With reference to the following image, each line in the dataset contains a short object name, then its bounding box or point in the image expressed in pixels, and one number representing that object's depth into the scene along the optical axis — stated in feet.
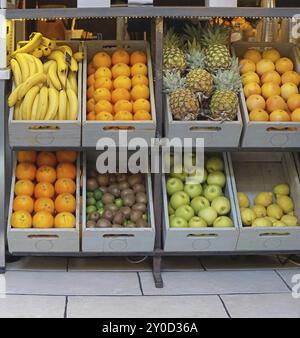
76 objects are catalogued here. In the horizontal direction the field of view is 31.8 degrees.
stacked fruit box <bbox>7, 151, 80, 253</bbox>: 9.91
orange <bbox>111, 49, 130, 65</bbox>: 10.68
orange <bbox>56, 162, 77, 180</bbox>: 10.55
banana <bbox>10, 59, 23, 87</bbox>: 10.05
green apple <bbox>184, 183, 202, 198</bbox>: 10.68
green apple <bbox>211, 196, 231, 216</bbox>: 10.46
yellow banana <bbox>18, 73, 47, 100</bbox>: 9.87
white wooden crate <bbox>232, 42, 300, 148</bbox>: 9.93
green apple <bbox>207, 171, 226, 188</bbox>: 10.81
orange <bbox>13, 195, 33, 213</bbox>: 10.04
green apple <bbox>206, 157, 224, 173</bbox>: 10.94
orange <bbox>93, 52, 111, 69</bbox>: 10.61
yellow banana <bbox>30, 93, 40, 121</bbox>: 9.86
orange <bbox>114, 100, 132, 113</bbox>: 10.08
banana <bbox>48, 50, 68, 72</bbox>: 10.26
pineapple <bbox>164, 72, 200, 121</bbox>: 9.76
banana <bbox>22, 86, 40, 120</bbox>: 9.87
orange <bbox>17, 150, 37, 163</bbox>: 10.66
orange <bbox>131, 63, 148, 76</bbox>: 10.53
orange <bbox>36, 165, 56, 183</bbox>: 10.44
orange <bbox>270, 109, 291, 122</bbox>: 10.03
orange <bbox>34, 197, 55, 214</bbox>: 10.09
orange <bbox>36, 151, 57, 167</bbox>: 10.67
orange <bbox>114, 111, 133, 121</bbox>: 9.93
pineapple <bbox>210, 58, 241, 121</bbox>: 9.79
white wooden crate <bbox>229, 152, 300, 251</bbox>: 11.30
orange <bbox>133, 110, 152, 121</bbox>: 9.96
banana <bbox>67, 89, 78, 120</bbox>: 9.96
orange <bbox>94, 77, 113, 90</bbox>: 10.37
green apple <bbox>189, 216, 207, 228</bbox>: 10.23
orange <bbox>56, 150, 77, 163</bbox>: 10.73
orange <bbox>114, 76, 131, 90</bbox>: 10.35
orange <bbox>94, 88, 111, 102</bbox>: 10.24
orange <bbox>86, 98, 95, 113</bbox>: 10.23
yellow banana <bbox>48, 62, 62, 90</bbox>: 10.19
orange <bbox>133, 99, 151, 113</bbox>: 10.09
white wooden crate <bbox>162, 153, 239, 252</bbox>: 10.09
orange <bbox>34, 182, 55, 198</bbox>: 10.27
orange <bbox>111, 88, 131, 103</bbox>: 10.26
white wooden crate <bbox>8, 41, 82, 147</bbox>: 9.65
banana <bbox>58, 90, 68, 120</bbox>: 9.96
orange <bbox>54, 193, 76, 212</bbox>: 10.15
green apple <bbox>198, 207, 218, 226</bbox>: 10.34
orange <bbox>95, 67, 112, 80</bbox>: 10.43
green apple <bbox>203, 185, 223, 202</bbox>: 10.67
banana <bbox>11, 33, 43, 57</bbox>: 10.33
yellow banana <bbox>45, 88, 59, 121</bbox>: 9.87
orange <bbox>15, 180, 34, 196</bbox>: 10.21
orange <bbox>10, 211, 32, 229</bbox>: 9.89
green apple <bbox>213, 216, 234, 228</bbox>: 10.28
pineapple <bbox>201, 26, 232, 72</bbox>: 10.27
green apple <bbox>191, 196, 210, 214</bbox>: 10.50
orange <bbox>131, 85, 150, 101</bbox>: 10.28
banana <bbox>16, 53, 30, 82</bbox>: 10.11
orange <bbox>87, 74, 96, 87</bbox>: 10.52
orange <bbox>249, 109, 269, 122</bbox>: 10.04
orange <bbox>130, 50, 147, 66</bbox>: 10.71
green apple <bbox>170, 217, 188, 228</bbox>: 10.23
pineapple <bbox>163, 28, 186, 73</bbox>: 10.23
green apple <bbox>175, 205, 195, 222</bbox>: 10.32
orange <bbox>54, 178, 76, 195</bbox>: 10.36
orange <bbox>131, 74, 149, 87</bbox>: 10.42
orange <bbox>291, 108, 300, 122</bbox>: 10.08
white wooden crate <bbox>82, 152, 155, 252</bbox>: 9.98
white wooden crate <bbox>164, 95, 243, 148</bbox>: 9.80
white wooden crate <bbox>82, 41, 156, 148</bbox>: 9.74
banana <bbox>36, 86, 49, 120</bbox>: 9.92
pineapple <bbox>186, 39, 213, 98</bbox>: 9.96
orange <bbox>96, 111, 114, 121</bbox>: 9.92
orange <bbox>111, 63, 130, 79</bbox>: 10.50
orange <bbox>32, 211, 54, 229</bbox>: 9.91
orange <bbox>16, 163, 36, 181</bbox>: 10.44
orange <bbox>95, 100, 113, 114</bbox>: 10.05
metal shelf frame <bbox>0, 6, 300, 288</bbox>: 9.57
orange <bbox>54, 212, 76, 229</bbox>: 9.98
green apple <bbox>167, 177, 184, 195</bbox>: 10.66
